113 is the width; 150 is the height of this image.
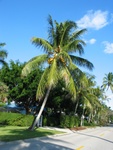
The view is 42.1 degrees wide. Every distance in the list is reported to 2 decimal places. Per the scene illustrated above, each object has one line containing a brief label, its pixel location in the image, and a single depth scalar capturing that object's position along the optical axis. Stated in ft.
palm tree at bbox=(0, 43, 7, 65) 46.02
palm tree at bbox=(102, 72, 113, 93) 149.30
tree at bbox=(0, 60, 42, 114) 64.69
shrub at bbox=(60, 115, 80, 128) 69.54
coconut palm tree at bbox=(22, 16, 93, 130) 45.13
